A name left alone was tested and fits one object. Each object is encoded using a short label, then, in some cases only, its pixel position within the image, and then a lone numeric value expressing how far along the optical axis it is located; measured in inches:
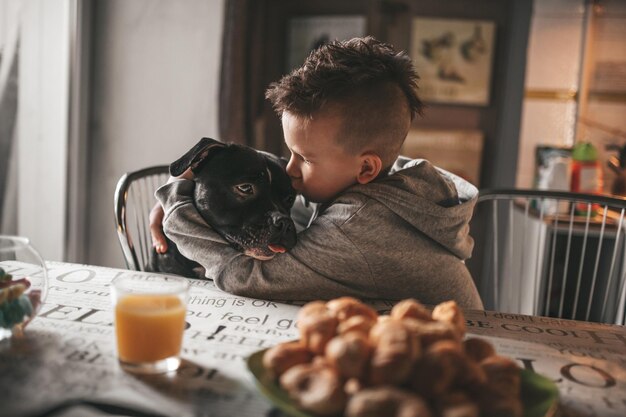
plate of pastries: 22.2
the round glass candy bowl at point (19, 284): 31.2
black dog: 43.4
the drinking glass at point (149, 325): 28.6
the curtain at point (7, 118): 97.3
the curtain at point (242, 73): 113.7
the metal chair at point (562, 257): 94.5
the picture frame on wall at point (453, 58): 123.3
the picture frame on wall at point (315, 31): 123.0
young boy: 42.7
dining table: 25.4
